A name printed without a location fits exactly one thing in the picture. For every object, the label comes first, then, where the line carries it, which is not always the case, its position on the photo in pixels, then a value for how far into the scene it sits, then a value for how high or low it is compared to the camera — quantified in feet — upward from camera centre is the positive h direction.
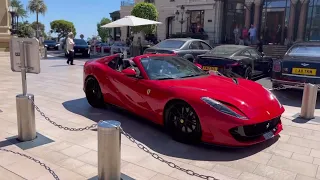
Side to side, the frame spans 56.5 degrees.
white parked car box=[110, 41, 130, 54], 76.43 -0.15
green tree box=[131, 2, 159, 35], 85.20 +9.98
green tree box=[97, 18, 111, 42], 190.39 +10.28
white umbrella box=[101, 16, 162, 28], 49.70 +4.33
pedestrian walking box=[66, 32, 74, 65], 49.96 -0.02
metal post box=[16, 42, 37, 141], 13.85 -3.00
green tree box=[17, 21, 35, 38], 154.65 +13.20
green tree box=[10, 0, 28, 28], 190.90 +23.92
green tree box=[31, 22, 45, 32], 250.21 +17.95
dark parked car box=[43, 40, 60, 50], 121.95 +0.64
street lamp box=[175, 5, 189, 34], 102.68 +12.40
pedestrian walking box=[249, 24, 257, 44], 72.09 +3.67
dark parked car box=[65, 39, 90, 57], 70.65 -0.47
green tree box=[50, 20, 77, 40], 245.06 +16.94
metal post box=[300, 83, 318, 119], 19.04 -3.25
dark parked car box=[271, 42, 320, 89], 24.31 -1.46
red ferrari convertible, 13.07 -2.50
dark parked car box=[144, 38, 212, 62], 36.68 +0.07
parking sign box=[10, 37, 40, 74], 13.91 -0.36
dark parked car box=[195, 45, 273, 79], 29.76 -1.23
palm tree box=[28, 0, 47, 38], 238.07 +31.84
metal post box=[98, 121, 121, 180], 9.62 -3.36
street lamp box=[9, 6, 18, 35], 74.02 +8.43
